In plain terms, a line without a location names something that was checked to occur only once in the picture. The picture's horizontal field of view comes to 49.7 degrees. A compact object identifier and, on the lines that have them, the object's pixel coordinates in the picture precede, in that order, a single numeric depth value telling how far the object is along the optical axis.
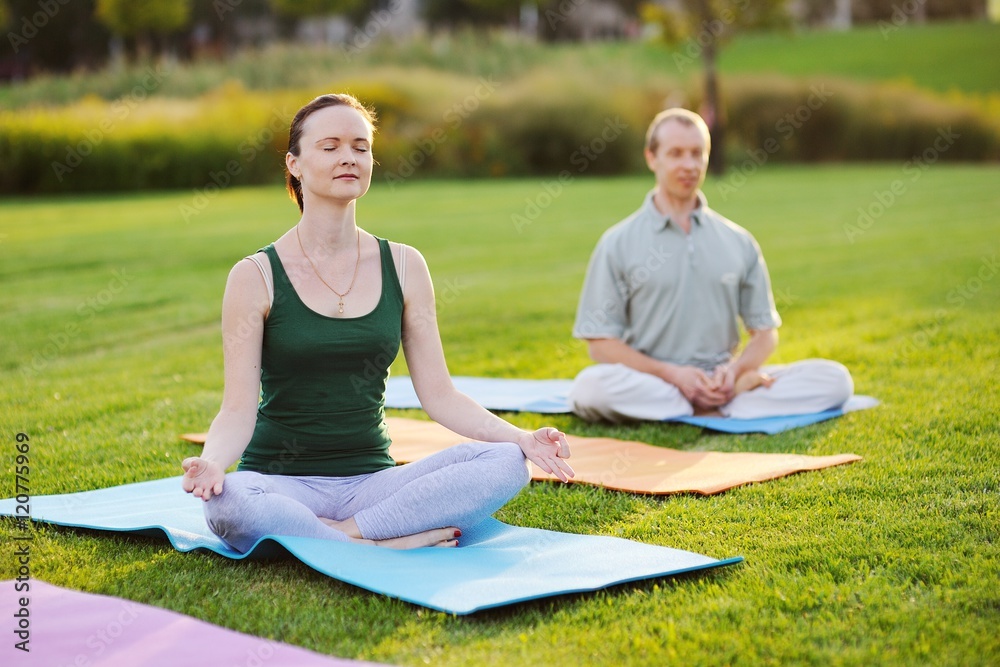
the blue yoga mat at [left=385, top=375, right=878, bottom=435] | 5.41
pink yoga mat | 2.81
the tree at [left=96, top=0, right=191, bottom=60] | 37.25
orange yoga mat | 4.36
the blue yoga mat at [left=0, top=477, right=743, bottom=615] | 3.17
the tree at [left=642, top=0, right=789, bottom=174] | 25.70
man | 5.58
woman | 3.52
